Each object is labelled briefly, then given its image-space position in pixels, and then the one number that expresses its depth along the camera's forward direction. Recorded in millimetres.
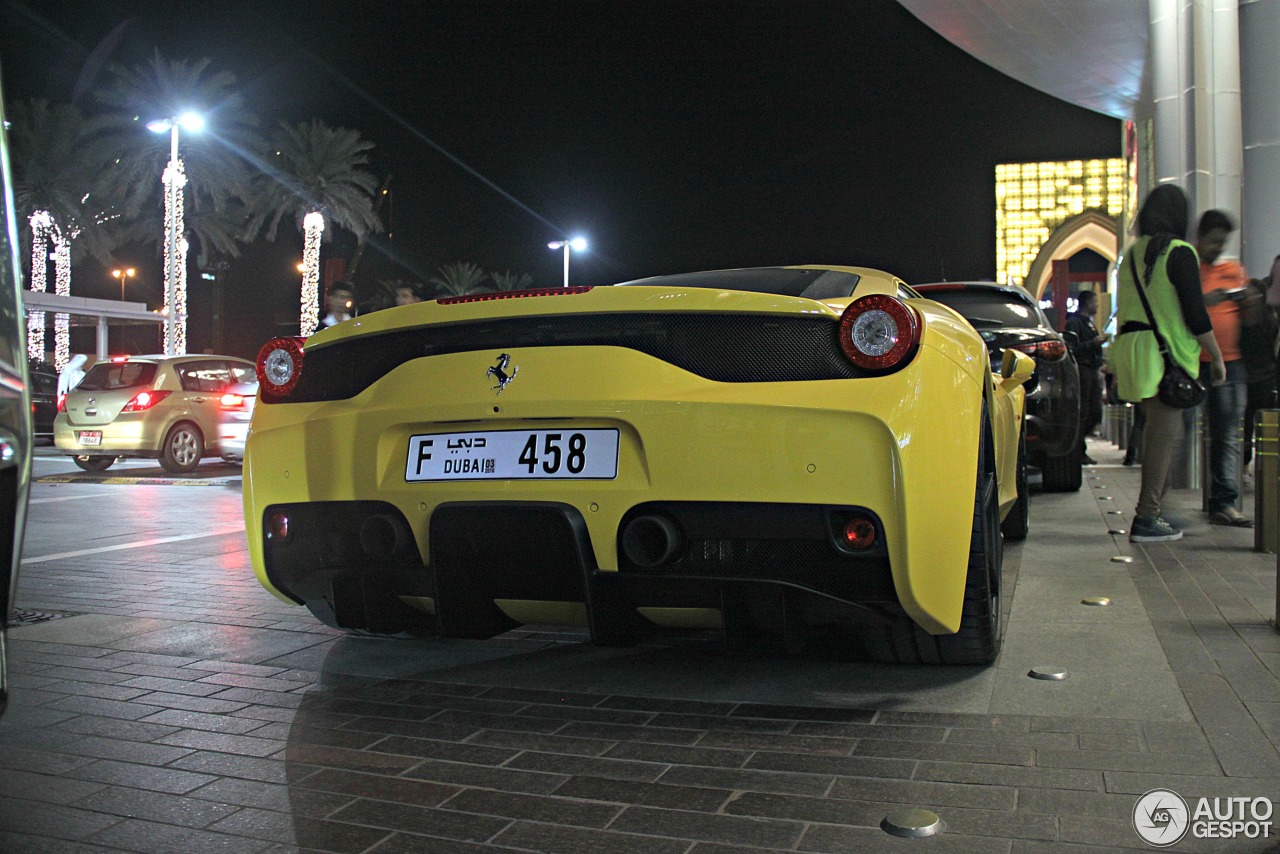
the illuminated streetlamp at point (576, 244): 35744
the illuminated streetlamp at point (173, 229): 25156
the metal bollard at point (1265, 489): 5805
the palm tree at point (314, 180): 40625
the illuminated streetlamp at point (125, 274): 64100
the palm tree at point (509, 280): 56938
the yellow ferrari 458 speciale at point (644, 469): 2891
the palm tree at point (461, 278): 57469
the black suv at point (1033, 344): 7418
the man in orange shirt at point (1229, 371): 6973
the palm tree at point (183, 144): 36094
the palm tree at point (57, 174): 35656
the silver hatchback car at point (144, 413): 13094
